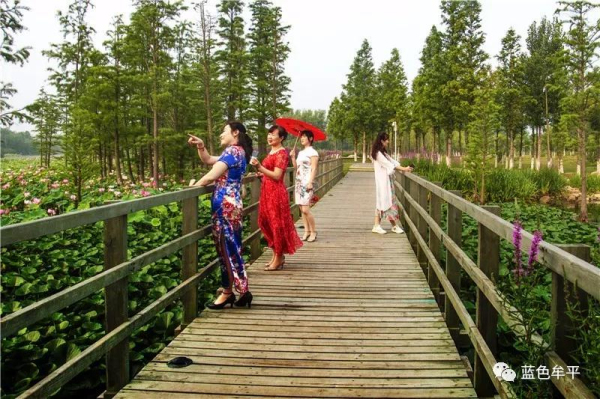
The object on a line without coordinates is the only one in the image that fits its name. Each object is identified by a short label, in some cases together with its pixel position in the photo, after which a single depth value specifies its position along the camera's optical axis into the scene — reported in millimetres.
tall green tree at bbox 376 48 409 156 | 50719
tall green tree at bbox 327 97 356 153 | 56938
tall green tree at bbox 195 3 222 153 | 27859
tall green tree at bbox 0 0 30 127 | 15469
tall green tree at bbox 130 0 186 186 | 25923
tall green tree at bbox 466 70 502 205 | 18422
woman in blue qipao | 4211
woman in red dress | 5512
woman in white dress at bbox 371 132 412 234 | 8023
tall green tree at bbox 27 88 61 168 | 37312
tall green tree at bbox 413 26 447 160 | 36312
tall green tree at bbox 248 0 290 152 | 37688
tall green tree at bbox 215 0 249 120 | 33978
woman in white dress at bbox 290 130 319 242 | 7484
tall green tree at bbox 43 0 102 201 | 28859
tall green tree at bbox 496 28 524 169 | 39500
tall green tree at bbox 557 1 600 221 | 21422
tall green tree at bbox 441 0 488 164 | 32531
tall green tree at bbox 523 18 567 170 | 41188
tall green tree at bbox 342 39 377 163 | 54312
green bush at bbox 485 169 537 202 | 19234
